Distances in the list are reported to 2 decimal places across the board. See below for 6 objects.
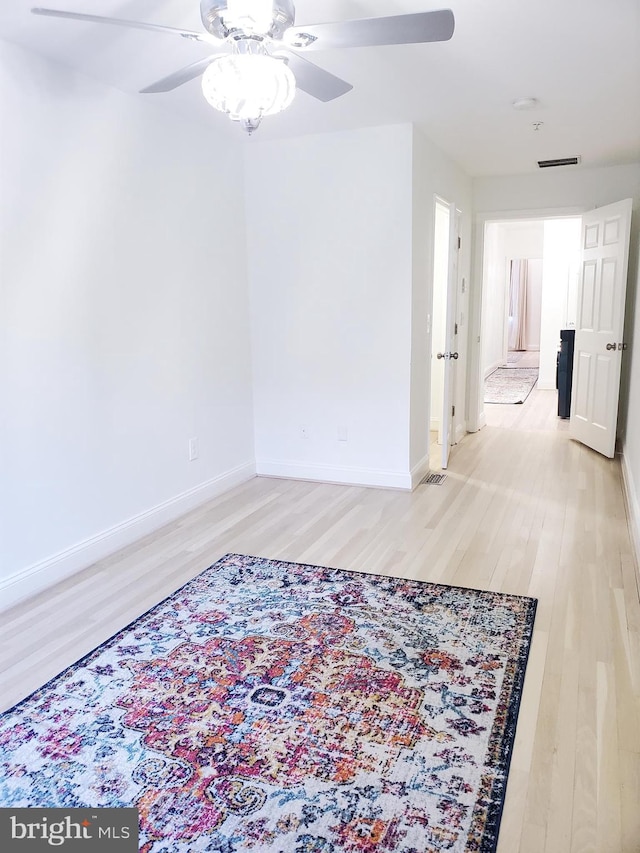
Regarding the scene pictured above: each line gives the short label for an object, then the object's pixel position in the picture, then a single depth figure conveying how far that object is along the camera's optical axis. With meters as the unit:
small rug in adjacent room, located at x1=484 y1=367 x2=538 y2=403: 8.66
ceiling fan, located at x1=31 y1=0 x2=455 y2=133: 1.87
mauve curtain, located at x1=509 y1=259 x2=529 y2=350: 15.33
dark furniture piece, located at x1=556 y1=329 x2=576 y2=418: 7.19
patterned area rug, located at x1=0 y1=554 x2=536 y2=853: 1.69
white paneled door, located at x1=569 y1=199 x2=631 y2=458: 5.18
